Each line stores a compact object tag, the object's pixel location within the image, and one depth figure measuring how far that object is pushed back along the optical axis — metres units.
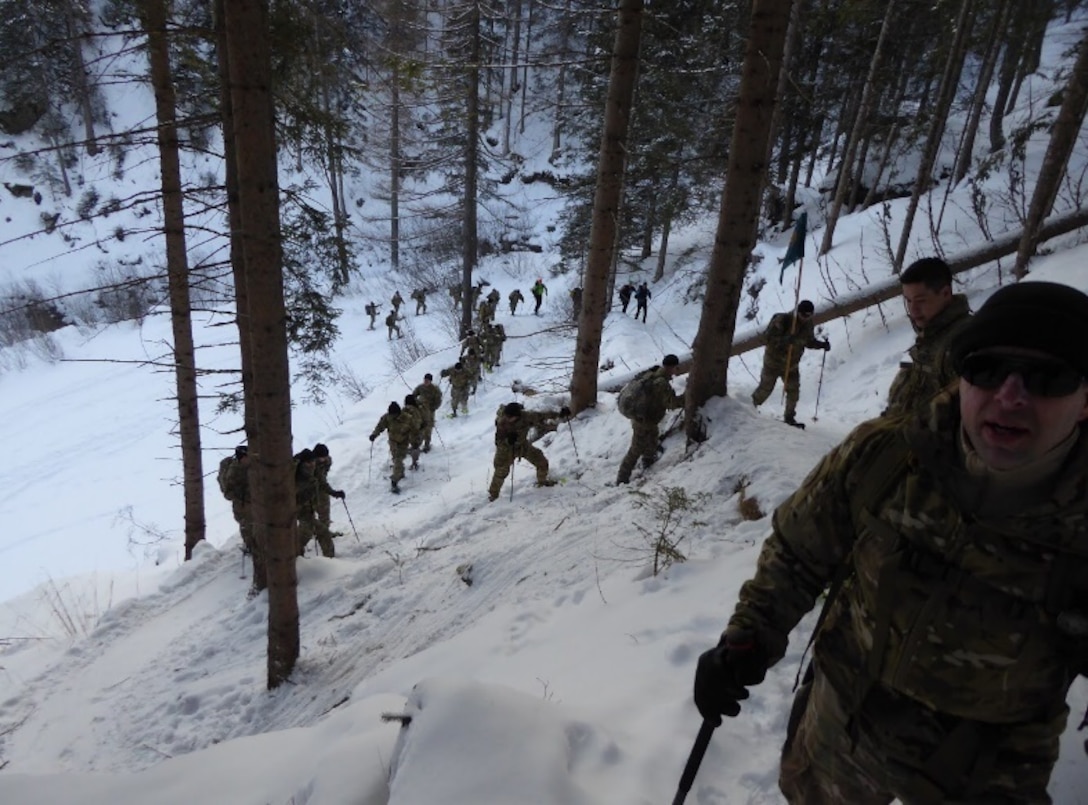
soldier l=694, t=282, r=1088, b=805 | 1.29
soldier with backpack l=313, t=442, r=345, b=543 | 8.54
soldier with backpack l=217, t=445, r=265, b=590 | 8.12
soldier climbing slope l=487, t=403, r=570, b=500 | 8.65
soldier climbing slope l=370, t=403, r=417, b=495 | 10.89
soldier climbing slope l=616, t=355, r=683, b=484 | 6.88
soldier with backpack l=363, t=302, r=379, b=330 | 25.64
